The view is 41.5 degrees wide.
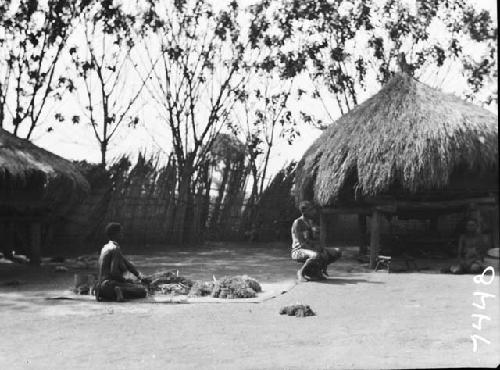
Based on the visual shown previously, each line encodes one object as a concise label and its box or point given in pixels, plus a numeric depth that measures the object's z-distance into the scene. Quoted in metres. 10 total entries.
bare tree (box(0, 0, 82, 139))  11.17
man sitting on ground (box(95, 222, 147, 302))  6.68
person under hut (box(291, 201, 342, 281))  8.22
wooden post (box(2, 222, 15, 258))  10.90
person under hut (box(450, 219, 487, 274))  8.94
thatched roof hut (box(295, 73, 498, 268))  9.23
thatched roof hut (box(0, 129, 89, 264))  9.81
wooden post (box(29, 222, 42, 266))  10.62
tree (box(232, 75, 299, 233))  14.80
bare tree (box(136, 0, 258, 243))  10.70
